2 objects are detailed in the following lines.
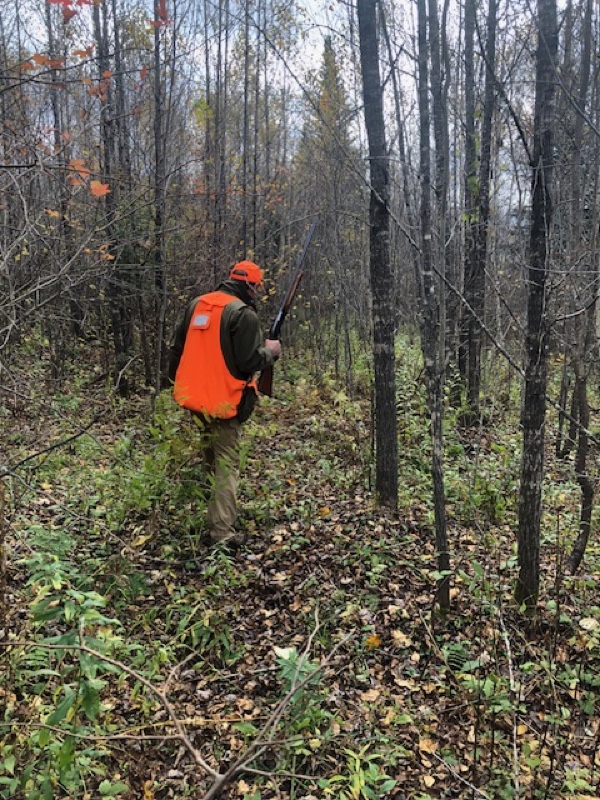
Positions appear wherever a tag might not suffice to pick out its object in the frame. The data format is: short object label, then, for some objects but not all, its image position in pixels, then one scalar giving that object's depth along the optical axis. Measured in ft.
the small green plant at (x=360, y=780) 9.35
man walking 16.38
